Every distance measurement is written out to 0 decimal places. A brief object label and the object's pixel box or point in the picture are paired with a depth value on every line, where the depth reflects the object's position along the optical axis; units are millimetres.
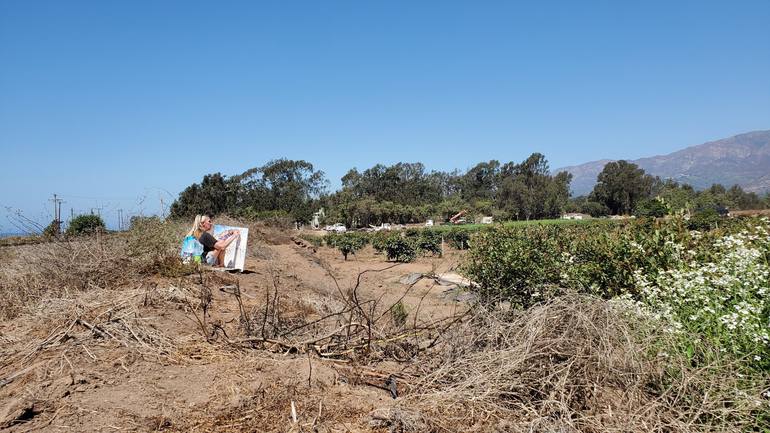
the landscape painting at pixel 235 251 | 8641
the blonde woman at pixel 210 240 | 8141
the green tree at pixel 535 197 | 74688
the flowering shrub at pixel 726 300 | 3113
